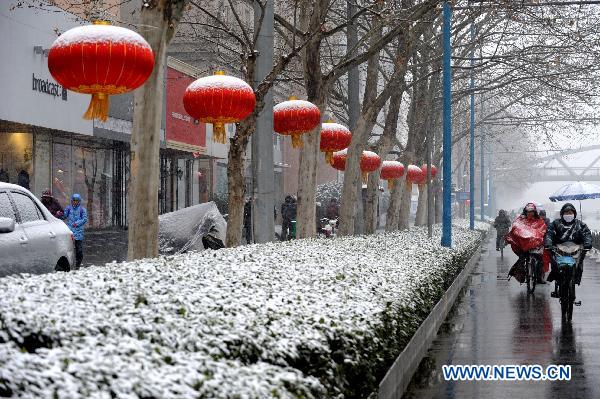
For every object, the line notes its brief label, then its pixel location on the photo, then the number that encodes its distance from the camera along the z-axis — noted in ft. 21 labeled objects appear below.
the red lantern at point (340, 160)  96.94
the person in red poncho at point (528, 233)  68.54
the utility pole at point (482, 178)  206.90
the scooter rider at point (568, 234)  51.01
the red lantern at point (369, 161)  95.76
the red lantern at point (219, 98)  46.78
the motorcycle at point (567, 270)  49.78
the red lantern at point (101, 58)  36.88
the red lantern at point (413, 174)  133.17
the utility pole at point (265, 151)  55.21
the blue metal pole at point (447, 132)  81.82
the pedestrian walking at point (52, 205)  71.67
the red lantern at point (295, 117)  57.52
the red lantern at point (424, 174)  140.84
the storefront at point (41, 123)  92.58
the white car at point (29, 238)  36.94
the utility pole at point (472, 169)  154.19
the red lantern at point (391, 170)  114.32
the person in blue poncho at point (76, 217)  69.36
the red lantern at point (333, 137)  71.67
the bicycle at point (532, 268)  67.36
